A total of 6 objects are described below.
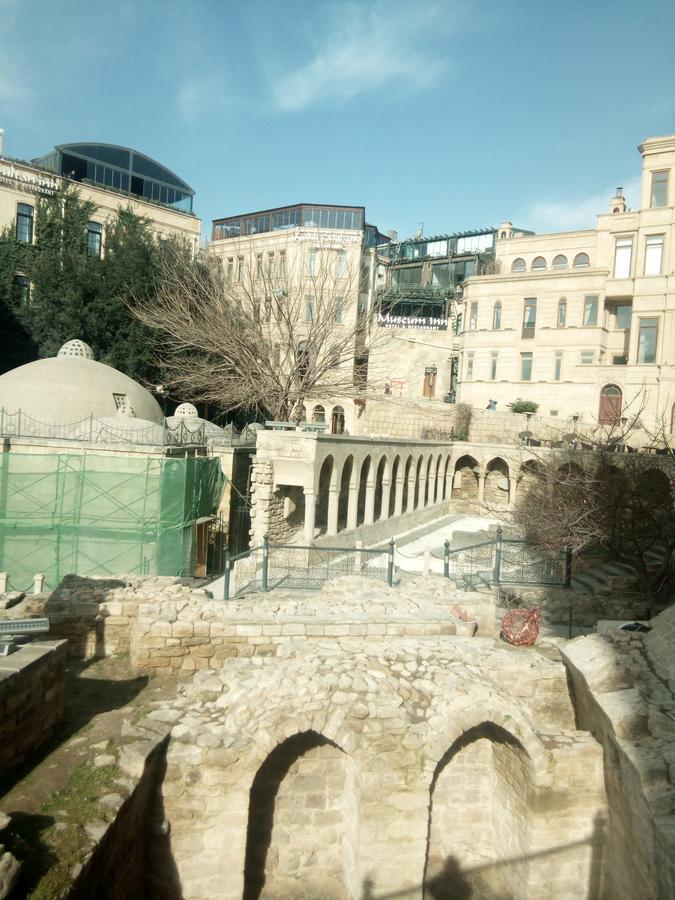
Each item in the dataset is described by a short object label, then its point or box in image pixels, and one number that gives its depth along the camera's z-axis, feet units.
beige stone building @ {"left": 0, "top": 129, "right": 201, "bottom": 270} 105.91
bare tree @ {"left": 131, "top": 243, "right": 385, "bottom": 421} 78.23
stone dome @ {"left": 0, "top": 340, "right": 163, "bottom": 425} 60.18
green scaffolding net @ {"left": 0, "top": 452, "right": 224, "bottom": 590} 47.01
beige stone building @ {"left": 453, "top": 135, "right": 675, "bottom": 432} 94.99
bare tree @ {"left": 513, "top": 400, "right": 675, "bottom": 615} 43.39
